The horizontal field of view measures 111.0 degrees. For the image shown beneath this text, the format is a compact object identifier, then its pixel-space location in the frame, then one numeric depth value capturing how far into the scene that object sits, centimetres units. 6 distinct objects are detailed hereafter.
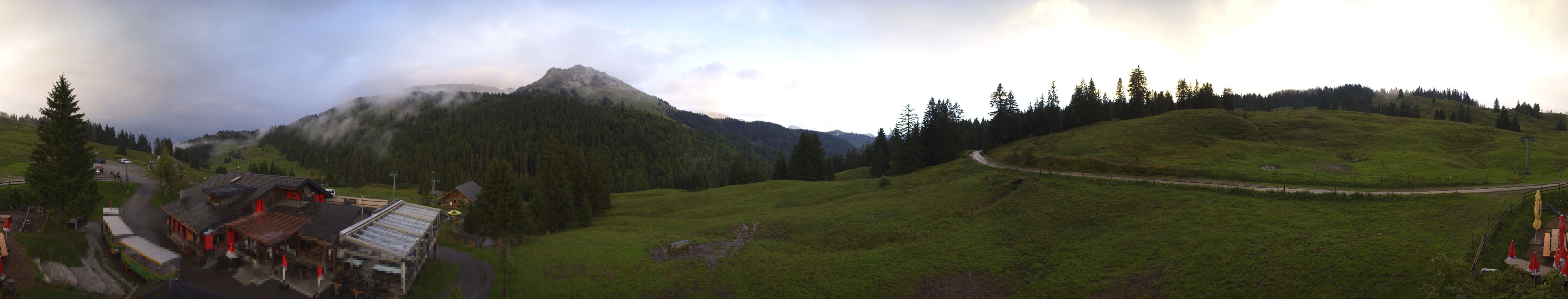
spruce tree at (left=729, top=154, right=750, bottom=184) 10119
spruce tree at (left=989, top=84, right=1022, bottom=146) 9325
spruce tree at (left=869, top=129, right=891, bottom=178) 8931
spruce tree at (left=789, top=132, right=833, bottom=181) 8712
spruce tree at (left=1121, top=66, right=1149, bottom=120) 10094
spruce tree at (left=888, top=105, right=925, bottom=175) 7950
